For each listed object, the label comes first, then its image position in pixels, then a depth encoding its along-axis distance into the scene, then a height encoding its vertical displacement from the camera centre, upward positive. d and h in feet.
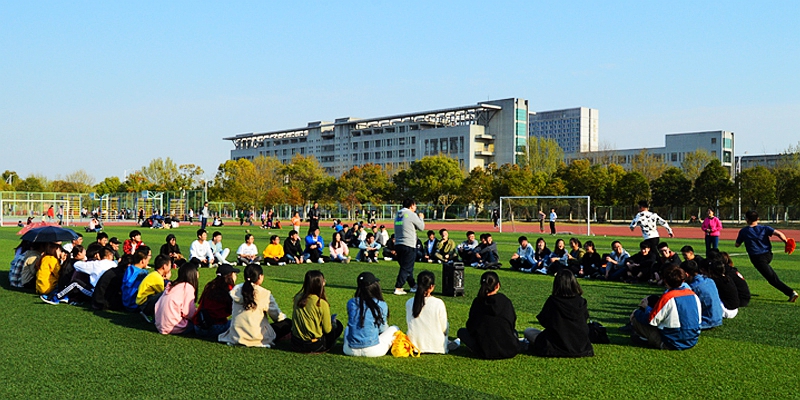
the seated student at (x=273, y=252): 61.36 -4.42
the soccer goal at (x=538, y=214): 146.72 -1.81
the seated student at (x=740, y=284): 35.91 -4.13
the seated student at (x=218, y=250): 59.41 -4.06
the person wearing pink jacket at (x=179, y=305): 28.37 -4.31
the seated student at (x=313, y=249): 64.80 -4.27
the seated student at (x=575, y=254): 54.24 -4.00
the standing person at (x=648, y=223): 50.62 -1.27
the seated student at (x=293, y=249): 63.82 -4.24
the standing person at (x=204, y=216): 128.16 -2.27
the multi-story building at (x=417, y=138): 366.63 +40.65
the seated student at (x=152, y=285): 31.94 -3.91
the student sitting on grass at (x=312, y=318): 24.80 -4.18
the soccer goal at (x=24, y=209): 197.57 -1.73
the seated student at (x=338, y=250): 65.36 -4.41
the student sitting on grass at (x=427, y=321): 25.13 -4.34
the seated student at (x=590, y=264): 52.29 -4.49
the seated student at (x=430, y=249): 66.23 -4.35
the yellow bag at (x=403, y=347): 24.80 -5.25
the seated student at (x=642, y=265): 48.88 -4.28
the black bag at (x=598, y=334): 26.90 -5.13
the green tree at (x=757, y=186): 185.98 +5.80
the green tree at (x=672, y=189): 205.05 +5.37
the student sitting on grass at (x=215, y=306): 27.81 -4.24
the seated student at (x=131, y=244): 52.49 -3.18
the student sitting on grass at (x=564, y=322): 23.90 -4.16
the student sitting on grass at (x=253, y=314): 25.72 -4.26
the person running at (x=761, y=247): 39.14 -2.38
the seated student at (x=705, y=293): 29.30 -3.77
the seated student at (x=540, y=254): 56.85 -4.14
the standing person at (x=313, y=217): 84.23 -1.55
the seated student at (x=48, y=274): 38.29 -4.01
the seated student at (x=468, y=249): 62.49 -4.13
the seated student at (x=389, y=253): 68.44 -4.86
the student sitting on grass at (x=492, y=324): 24.02 -4.26
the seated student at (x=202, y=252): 58.13 -4.15
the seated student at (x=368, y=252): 67.26 -4.69
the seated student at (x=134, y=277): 33.73 -3.72
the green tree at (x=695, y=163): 260.62 +17.47
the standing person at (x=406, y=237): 40.40 -1.95
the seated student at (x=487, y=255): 60.85 -4.47
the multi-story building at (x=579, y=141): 644.69 +63.21
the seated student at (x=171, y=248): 54.24 -3.62
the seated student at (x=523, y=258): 57.97 -4.53
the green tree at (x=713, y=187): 192.54 +5.86
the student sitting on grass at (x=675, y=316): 25.55 -4.19
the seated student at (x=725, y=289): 32.81 -3.99
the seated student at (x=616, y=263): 50.43 -4.30
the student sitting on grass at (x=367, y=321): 24.40 -4.25
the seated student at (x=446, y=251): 64.75 -4.39
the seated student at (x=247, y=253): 60.95 -4.46
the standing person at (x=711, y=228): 68.85 -2.17
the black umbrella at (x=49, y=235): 40.50 -1.92
